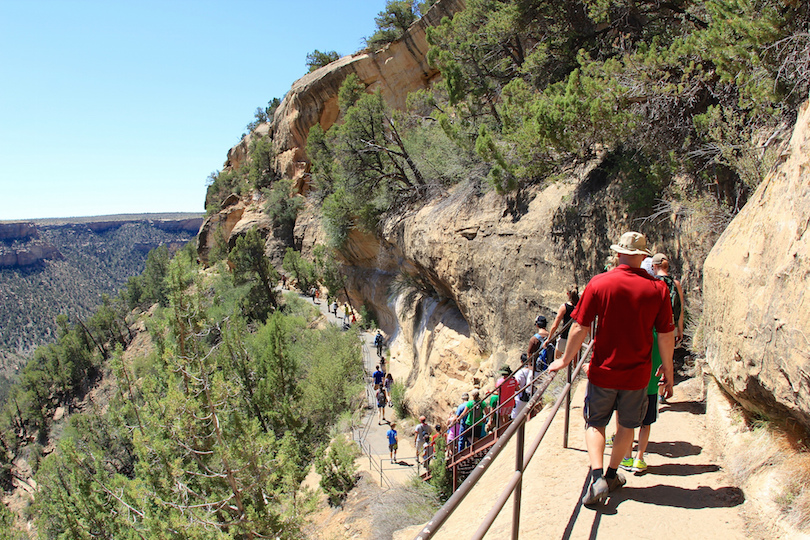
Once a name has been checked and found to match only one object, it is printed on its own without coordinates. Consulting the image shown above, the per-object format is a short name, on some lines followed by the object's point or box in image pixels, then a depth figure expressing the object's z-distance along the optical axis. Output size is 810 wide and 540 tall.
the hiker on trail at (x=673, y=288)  4.75
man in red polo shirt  3.11
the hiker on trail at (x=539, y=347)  6.87
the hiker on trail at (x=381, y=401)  16.88
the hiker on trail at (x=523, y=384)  6.88
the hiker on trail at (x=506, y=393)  6.99
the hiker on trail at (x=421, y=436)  11.47
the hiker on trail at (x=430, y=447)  10.68
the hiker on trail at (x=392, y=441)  12.63
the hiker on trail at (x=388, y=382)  18.13
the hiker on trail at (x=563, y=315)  5.99
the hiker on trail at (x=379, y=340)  22.15
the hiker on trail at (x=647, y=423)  3.61
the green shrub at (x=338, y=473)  12.42
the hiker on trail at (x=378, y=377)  18.11
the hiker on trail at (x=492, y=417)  7.61
